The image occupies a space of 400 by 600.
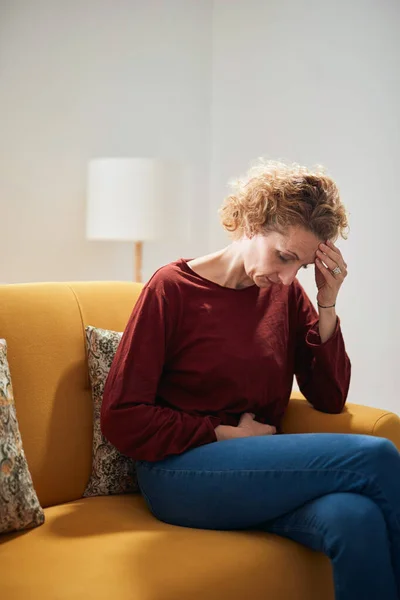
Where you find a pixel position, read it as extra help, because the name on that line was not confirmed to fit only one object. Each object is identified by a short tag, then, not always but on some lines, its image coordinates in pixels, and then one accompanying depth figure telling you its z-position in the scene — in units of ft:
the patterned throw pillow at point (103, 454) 6.48
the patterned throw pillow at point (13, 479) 5.47
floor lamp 10.03
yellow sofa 4.96
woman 5.42
